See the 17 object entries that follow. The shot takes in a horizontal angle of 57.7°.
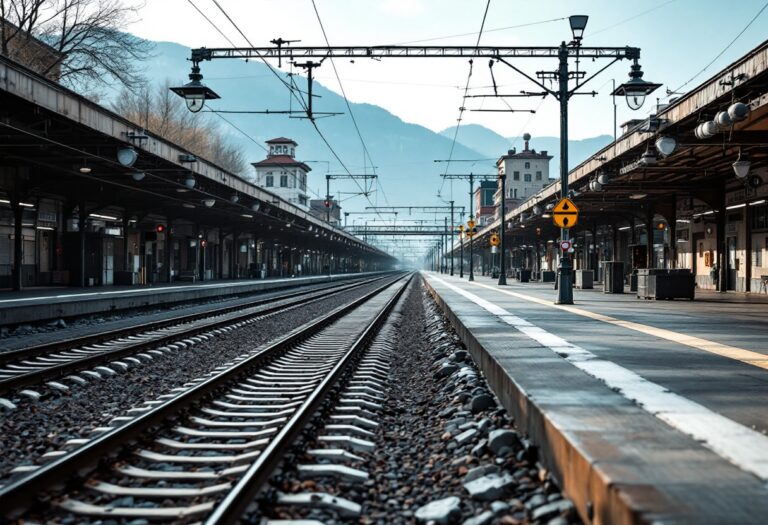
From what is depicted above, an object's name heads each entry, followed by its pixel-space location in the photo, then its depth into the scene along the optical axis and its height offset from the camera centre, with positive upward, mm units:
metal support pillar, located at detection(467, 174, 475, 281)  43844 +2023
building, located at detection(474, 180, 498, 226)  132500 +13346
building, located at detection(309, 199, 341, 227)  124062 +10188
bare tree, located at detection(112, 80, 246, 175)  63219 +14026
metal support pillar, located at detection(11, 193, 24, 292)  24062 +1137
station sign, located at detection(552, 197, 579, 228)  17781 +1333
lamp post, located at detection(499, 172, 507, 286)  36534 +1305
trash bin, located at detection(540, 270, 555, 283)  48591 -766
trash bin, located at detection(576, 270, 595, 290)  33031 -673
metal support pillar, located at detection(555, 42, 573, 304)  18688 +2983
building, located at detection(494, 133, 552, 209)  121000 +16276
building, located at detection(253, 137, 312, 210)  101250 +13097
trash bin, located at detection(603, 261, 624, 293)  26844 -426
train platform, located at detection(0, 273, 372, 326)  16266 -1077
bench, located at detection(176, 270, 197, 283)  42709 -703
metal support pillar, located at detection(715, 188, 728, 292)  27547 +720
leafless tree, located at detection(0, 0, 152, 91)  35500 +11584
